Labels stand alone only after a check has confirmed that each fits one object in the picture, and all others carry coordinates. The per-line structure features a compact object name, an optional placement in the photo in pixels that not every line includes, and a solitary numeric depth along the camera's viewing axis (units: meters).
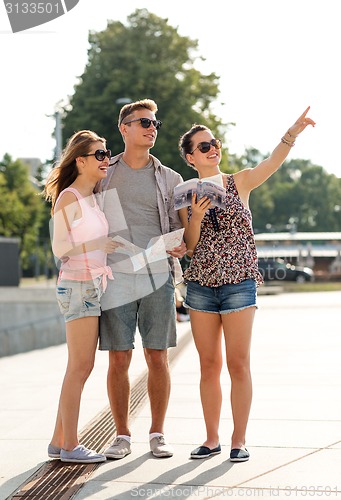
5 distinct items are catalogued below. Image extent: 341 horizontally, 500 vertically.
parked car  47.78
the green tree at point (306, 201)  108.44
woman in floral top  4.96
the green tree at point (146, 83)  37.16
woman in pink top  4.89
